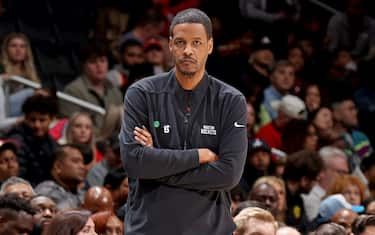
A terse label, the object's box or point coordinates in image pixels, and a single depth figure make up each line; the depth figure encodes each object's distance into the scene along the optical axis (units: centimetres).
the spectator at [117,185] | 1675
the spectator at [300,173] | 1903
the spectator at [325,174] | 1892
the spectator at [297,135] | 2167
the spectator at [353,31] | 2652
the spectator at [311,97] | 2347
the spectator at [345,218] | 1597
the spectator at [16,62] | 1981
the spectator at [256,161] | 1957
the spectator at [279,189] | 1739
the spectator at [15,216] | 1298
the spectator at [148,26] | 2411
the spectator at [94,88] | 2102
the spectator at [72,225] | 1173
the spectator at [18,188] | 1501
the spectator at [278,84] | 2289
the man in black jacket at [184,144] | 959
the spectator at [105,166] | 1820
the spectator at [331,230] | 1367
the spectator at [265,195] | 1700
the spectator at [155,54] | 2250
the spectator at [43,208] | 1413
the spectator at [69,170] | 1730
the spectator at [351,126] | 2330
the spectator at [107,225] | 1438
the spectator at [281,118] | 2169
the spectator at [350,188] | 1839
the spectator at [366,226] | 1420
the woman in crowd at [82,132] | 1911
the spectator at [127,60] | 2248
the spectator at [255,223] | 1304
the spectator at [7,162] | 1675
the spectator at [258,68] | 2320
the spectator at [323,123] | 2209
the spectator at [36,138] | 1755
